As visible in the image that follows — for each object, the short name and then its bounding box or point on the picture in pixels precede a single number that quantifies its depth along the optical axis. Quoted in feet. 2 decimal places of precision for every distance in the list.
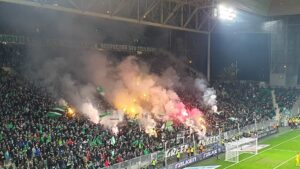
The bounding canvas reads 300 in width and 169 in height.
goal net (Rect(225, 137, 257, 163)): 96.73
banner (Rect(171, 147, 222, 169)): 87.45
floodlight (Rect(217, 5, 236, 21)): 122.21
